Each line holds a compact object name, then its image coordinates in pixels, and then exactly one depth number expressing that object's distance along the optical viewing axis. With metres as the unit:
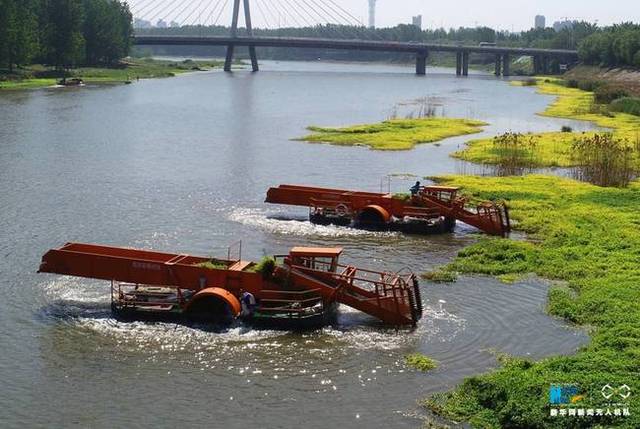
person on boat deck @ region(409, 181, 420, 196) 38.12
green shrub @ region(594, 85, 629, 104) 107.38
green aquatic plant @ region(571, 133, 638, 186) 47.22
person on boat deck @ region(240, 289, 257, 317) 24.14
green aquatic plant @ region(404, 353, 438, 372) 21.36
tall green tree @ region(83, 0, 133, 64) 158.50
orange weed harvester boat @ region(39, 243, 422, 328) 24.16
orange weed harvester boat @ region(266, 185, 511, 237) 36.78
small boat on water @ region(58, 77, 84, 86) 126.19
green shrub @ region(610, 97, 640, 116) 93.40
